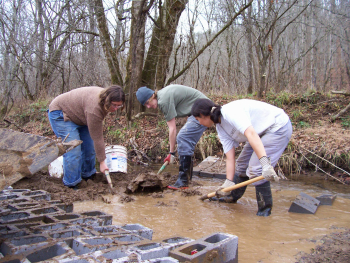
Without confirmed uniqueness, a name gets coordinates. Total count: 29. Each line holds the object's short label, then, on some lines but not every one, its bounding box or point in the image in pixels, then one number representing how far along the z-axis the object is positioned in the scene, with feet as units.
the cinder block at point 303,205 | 12.04
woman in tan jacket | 13.80
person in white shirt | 11.11
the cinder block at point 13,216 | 8.87
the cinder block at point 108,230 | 7.91
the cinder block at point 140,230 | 8.18
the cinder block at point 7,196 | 10.98
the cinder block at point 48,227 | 7.78
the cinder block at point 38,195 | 11.25
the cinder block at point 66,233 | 7.45
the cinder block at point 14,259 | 5.86
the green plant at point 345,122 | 26.16
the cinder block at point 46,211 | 9.39
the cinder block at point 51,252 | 6.24
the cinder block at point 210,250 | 6.33
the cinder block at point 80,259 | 5.80
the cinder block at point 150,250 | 6.30
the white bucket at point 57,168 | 17.78
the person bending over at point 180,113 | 15.33
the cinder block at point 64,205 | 10.18
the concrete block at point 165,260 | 6.13
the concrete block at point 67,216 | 9.04
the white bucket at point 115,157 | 17.70
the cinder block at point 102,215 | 9.18
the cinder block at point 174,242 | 6.94
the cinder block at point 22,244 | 6.35
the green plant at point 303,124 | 26.58
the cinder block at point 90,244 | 6.64
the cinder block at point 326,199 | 13.44
